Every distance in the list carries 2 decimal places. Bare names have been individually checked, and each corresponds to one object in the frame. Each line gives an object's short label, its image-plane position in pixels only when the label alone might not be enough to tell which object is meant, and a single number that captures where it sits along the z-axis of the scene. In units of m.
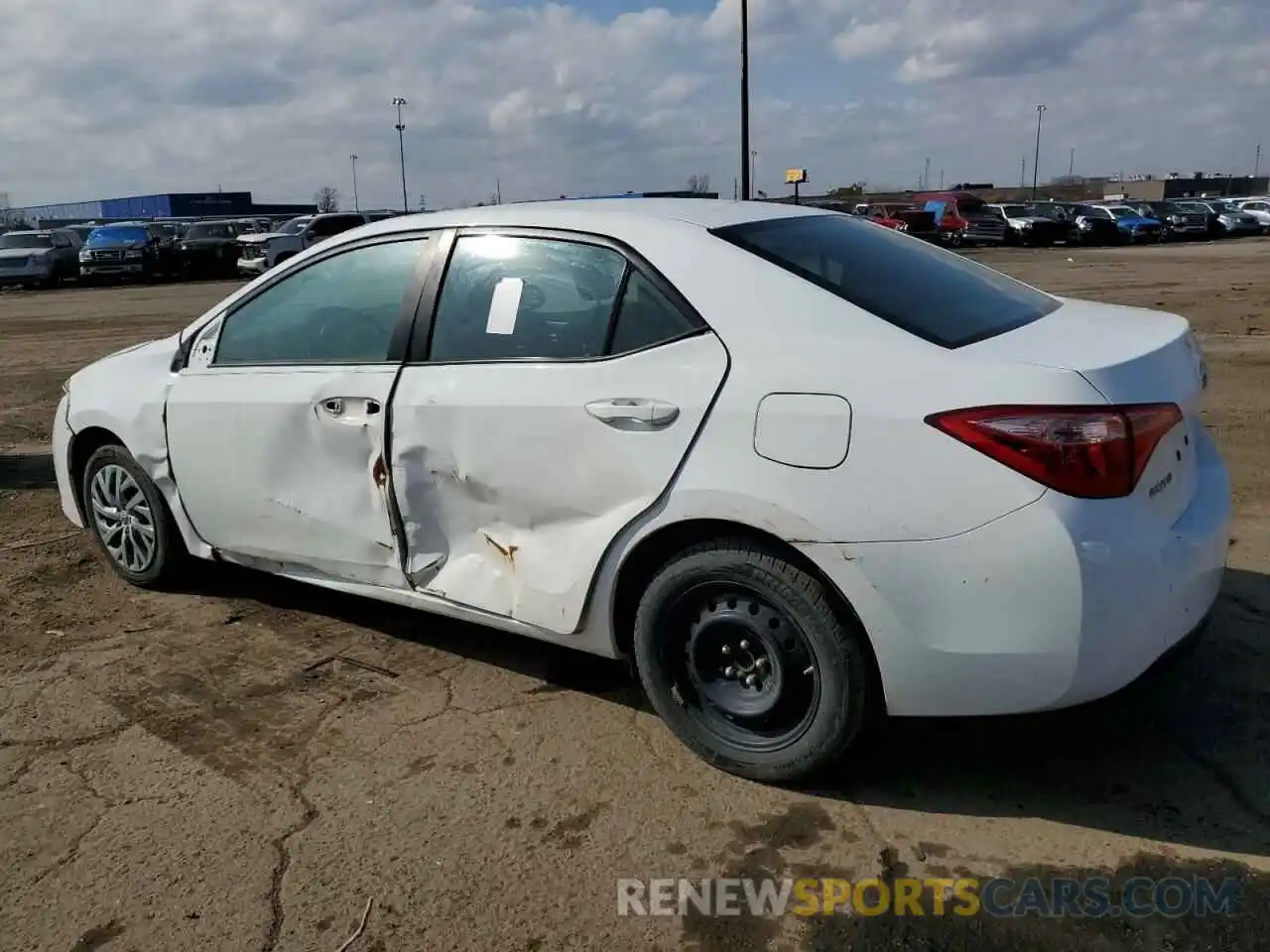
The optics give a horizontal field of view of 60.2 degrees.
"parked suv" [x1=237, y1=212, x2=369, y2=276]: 27.77
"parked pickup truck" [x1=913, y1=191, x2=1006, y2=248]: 37.50
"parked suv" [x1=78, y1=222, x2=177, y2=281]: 28.95
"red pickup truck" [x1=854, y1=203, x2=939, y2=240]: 35.56
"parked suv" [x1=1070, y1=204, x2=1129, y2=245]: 38.06
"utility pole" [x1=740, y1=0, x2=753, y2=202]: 25.00
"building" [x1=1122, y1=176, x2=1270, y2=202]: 98.50
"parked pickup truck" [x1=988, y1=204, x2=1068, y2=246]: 36.84
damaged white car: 2.67
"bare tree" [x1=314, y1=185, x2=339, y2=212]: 87.18
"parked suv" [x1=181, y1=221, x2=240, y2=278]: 30.94
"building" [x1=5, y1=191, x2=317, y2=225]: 83.16
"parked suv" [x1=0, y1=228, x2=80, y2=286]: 27.59
